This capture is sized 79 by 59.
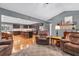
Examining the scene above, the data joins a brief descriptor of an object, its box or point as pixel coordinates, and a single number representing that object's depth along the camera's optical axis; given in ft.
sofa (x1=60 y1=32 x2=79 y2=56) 4.47
